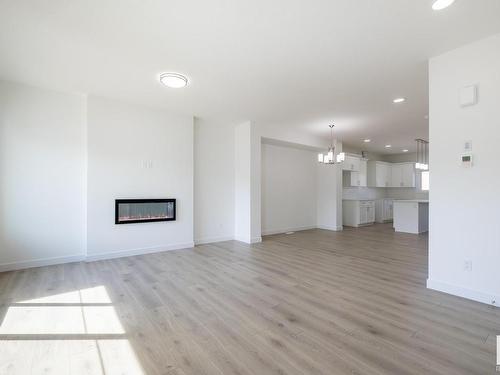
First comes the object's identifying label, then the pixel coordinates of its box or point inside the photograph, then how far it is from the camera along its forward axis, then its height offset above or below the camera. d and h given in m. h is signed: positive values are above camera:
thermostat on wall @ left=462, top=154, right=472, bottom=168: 2.73 +0.29
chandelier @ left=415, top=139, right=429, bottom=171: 7.99 +1.33
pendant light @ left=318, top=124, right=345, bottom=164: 5.80 +0.72
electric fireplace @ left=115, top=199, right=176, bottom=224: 4.59 -0.45
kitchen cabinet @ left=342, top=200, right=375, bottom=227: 8.50 -0.90
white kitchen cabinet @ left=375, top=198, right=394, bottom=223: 9.57 -0.90
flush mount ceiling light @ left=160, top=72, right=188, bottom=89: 3.51 +1.55
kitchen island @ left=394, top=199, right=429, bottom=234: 7.07 -0.85
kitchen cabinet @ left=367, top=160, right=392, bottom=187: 9.91 +0.53
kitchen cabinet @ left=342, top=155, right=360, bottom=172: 8.48 +0.81
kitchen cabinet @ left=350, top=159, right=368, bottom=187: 8.98 +0.39
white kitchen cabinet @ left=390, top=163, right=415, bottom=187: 9.89 +0.48
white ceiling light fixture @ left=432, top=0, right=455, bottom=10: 2.13 +1.58
